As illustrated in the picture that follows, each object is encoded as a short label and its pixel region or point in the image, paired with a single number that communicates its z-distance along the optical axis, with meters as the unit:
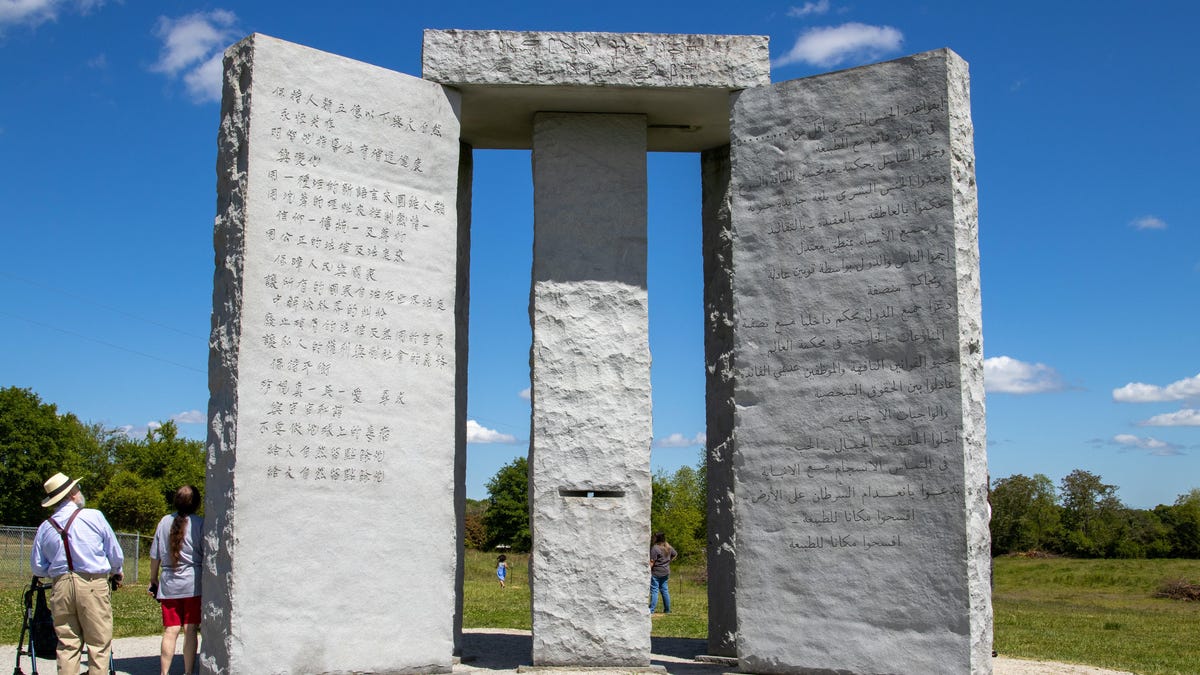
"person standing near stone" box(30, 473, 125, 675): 6.45
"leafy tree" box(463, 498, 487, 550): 49.47
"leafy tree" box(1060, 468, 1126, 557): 33.09
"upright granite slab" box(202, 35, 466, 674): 6.79
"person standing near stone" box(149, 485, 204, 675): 6.94
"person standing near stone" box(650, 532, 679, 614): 14.55
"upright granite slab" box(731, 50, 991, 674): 6.73
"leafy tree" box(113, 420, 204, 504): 40.81
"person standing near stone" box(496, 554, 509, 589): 23.16
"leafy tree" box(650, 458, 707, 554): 34.09
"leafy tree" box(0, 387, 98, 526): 38.69
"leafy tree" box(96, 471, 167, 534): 32.84
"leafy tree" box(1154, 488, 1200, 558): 32.59
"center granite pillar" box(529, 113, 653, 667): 7.76
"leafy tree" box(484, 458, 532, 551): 45.28
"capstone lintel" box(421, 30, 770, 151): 7.96
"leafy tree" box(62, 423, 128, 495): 40.09
